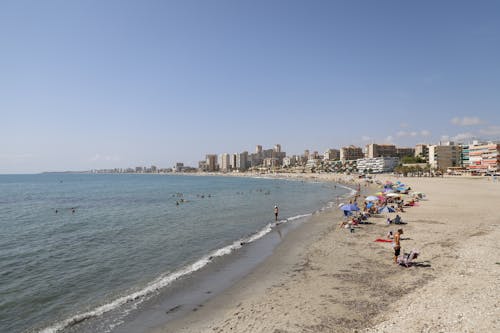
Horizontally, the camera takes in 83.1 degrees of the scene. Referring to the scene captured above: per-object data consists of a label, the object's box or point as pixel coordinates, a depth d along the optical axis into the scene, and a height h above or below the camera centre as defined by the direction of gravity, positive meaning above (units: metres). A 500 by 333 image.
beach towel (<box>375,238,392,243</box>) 15.77 -4.18
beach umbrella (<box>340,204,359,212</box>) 21.31 -3.11
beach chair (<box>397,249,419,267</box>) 11.55 -3.85
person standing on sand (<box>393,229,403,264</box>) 12.04 -3.54
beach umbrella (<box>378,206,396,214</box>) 25.08 -3.90
